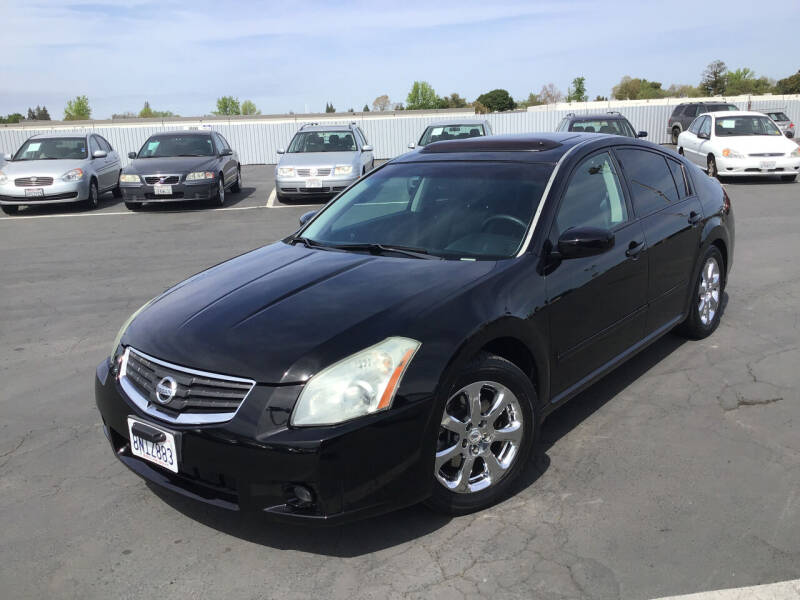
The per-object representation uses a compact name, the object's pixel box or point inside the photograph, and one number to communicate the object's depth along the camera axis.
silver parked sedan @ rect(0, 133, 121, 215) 14.10
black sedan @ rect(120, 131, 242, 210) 13.95
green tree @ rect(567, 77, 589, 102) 110.56
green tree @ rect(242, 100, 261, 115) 135.88
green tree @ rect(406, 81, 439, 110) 121.38
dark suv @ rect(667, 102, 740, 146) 24.99
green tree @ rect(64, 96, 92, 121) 114.06
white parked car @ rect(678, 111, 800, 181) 15.54
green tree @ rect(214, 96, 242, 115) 123.75
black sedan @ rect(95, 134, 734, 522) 2.75
